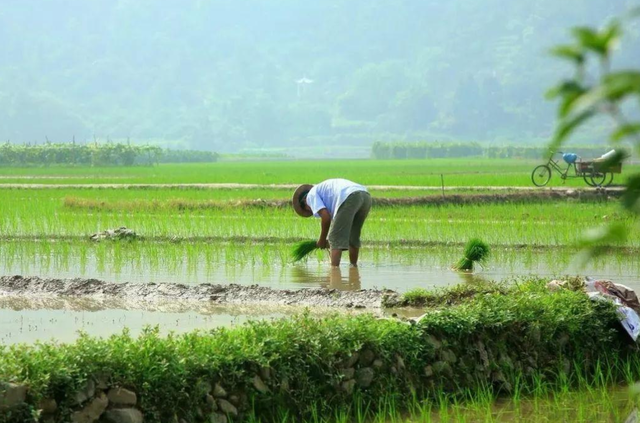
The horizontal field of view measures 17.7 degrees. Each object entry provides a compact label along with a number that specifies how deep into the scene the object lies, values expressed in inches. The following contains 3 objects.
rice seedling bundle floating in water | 758.4
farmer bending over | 693.1
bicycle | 1558.4
